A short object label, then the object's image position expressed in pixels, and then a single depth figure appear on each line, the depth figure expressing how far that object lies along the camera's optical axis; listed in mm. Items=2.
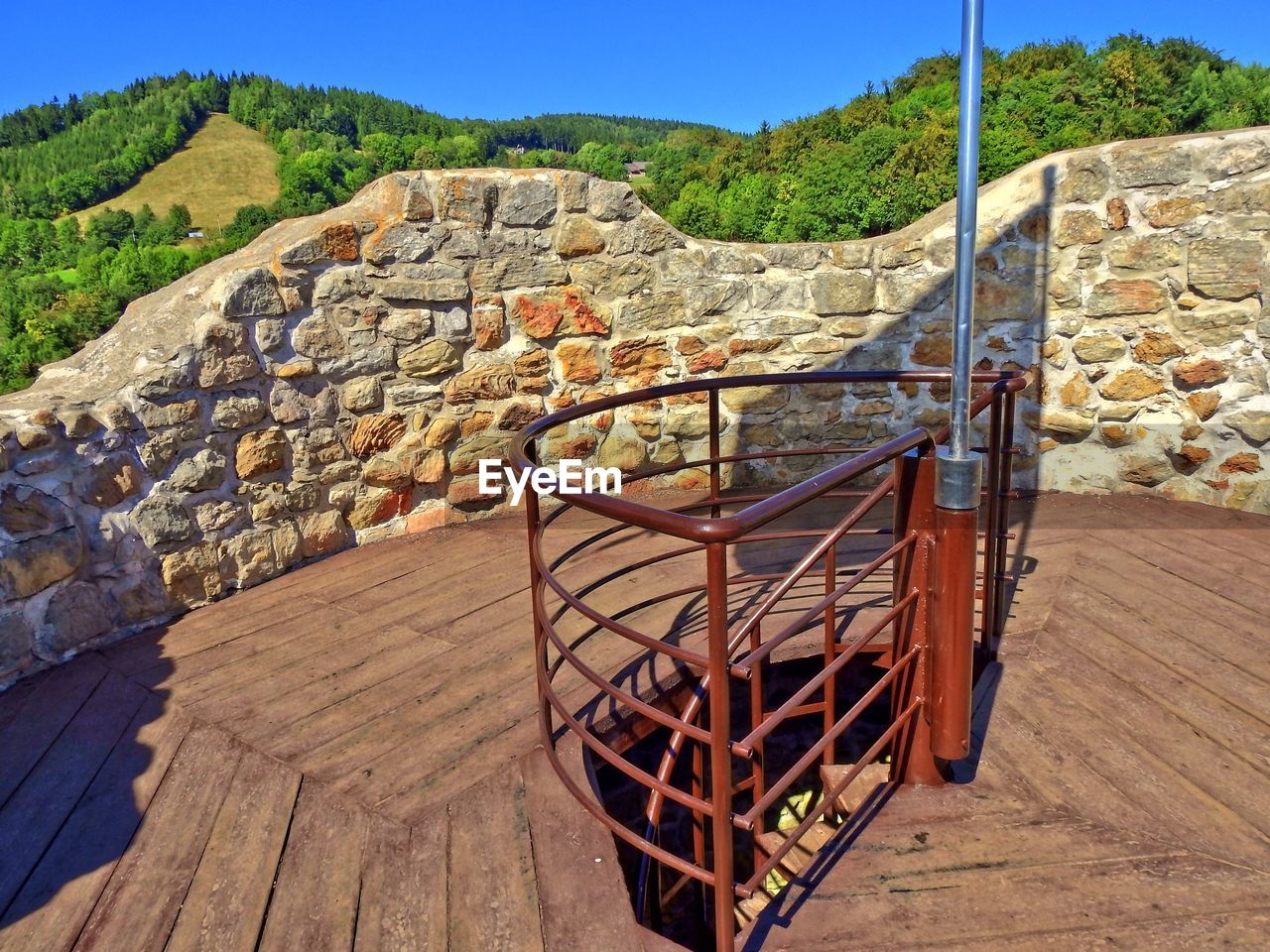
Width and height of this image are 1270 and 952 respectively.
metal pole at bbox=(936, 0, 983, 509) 1478
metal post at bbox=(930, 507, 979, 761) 1658
